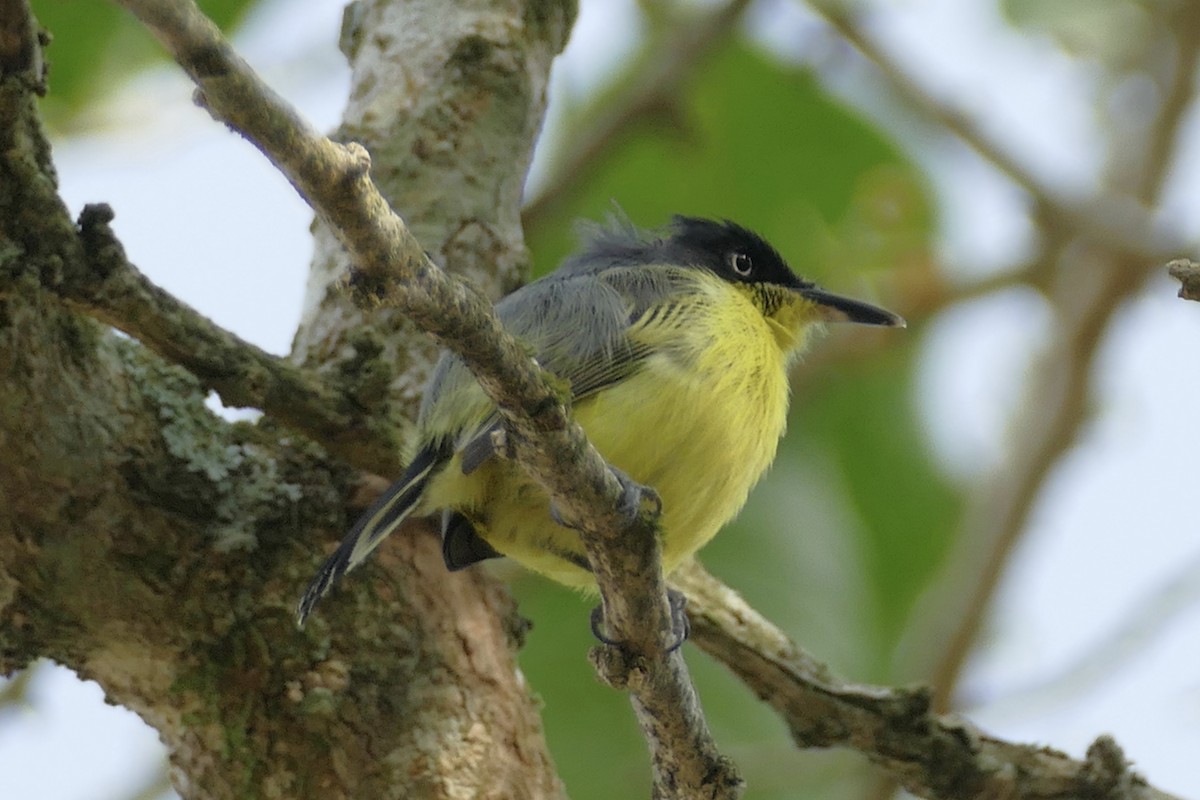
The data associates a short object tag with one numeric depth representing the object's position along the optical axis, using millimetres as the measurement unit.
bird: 5469
